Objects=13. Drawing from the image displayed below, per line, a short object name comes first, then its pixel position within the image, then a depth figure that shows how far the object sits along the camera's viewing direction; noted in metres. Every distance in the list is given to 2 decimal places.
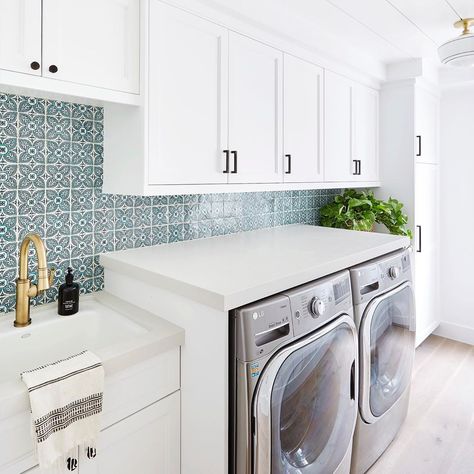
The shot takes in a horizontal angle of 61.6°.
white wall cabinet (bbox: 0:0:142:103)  1.18
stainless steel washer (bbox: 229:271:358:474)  1.23
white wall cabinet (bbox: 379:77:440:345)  2.88
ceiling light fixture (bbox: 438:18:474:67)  2.22
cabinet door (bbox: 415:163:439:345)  3.01
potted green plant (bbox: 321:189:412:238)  2.70
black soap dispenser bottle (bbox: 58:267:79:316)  1.51
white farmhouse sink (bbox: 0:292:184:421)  1.24
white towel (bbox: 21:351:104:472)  0.99
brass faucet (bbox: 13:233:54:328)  1.35
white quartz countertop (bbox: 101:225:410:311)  1.29
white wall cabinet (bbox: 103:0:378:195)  1.53
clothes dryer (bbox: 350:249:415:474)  1.77
